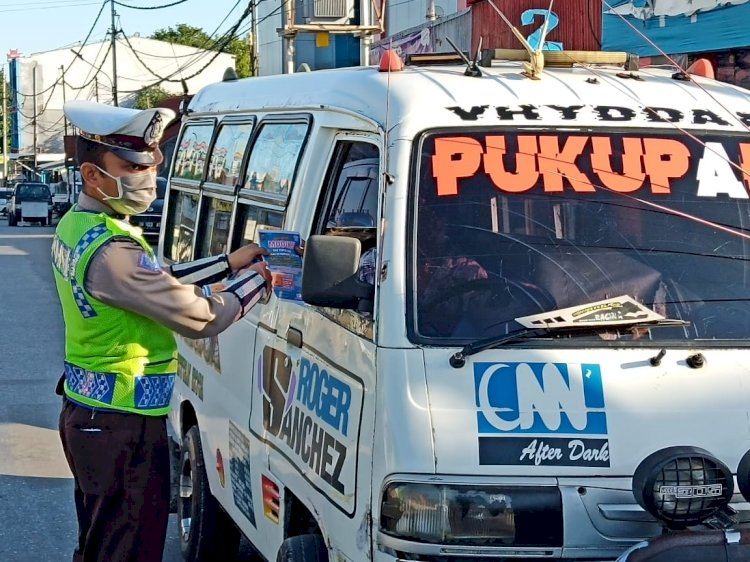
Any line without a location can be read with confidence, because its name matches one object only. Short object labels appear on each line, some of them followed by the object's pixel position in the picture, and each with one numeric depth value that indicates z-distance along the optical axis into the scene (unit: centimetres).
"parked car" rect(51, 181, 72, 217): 4756
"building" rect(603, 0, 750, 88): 1041
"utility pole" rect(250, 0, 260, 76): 2234
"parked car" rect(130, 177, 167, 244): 1487
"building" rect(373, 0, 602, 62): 1077
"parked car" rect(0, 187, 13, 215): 5731
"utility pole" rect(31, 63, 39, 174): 8088
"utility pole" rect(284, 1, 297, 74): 1519
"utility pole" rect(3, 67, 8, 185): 8722
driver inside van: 347
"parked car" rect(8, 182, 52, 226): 4516
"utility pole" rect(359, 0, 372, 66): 1500
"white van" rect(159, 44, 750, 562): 314
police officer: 373
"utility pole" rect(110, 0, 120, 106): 4195
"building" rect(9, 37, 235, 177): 8244
